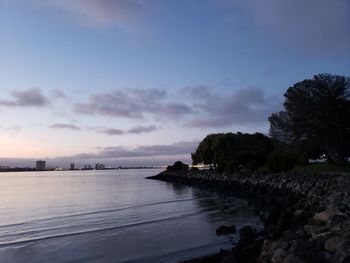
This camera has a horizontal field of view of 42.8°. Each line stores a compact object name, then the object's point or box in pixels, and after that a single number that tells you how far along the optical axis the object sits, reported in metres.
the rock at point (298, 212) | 21.18
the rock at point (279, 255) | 10.84
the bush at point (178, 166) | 123.76
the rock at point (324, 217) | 15.46
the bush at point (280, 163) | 51.31
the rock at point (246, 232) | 19.52
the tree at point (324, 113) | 48.78
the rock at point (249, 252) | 13.49
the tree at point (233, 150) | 70.38
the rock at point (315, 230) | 13.09
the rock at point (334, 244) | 10.56
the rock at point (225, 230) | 22.14
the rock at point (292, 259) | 10.19
